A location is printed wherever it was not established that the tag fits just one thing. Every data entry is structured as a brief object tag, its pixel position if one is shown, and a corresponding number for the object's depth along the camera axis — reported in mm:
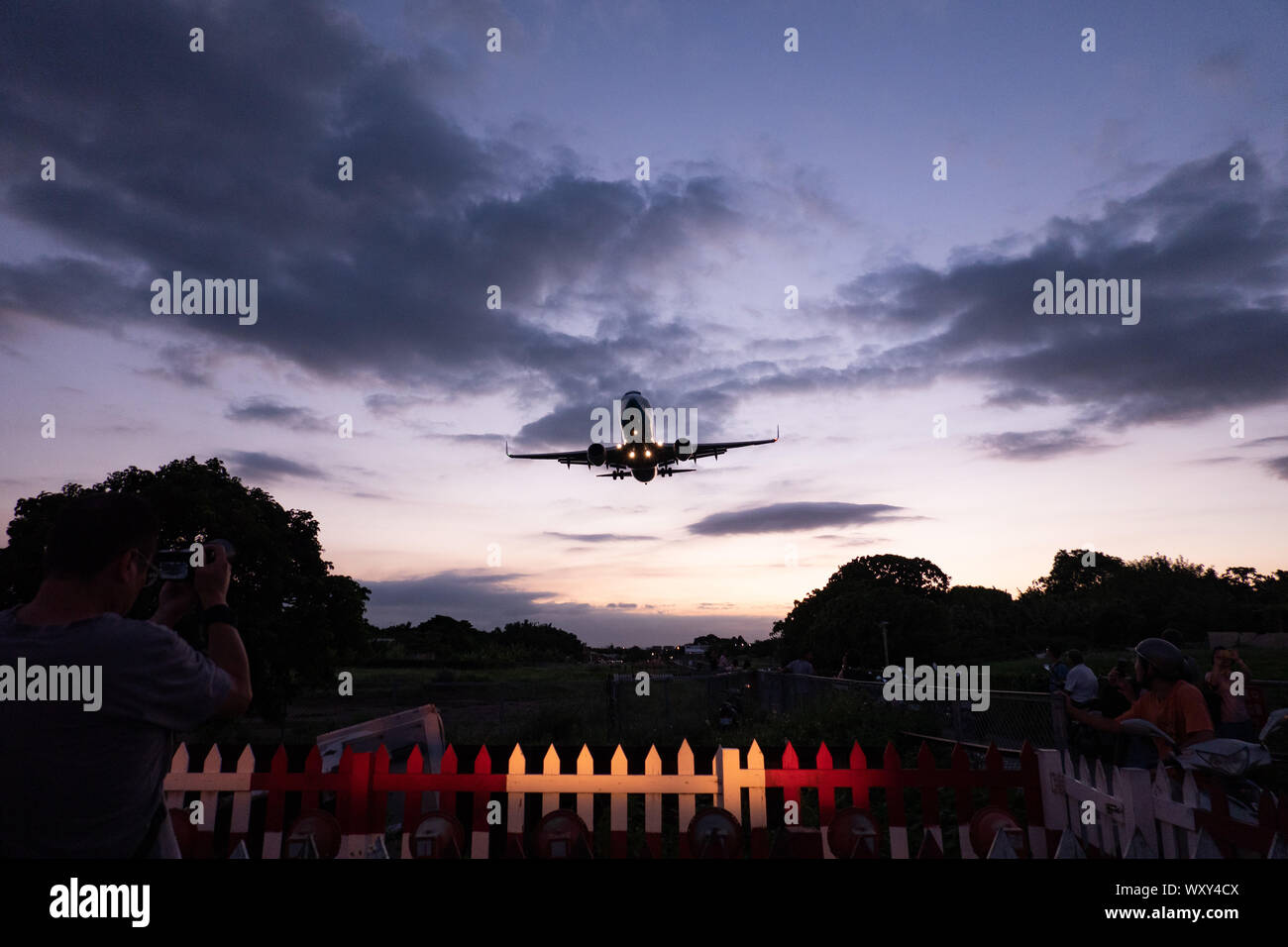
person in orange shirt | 4977
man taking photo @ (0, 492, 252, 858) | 2104
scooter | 4238
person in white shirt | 10508
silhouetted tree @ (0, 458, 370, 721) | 15141
